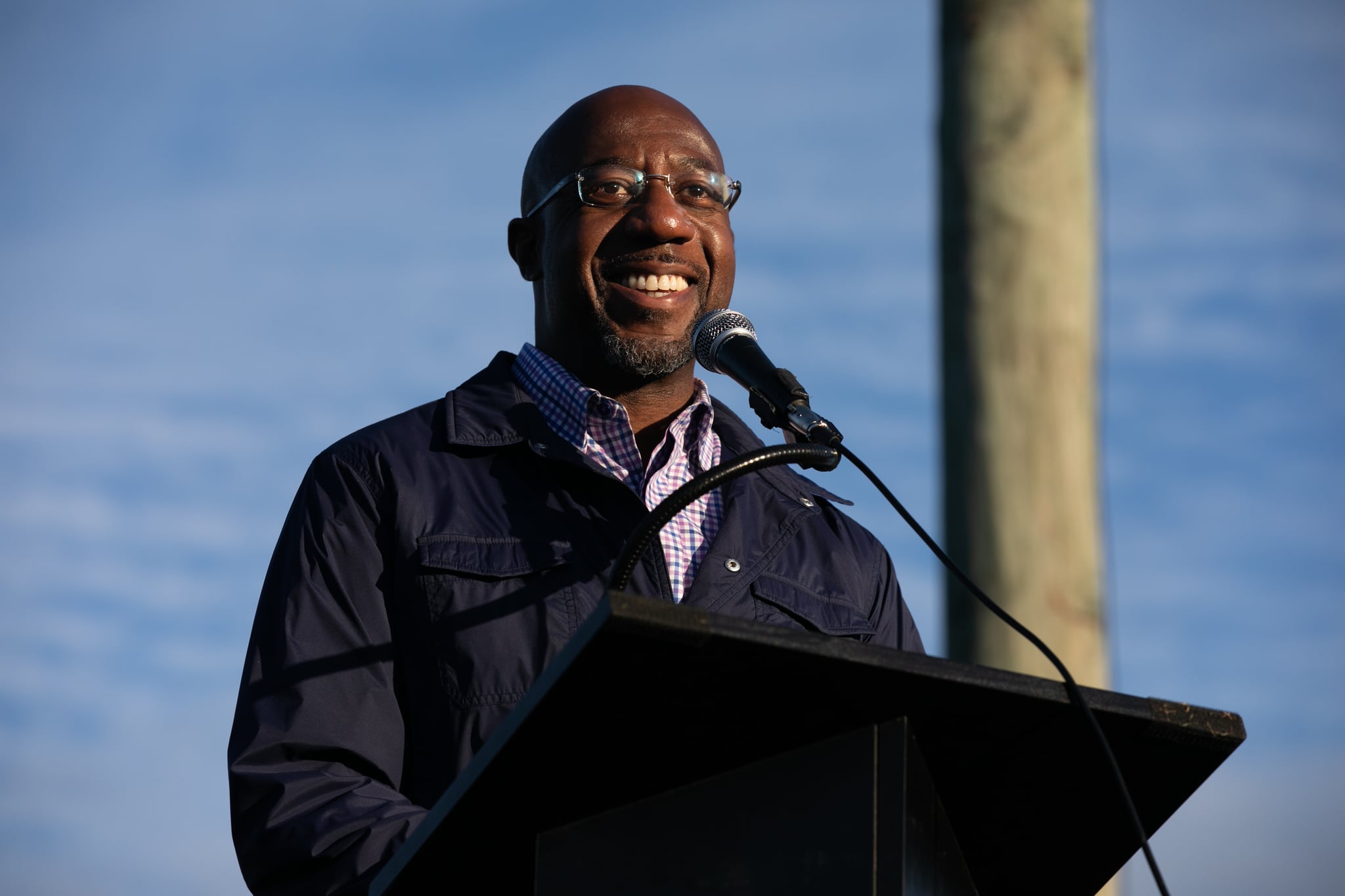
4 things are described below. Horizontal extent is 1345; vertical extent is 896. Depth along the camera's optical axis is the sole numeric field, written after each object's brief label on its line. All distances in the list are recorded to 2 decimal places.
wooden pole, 8.53
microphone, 4.32
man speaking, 4.57
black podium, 2.86
